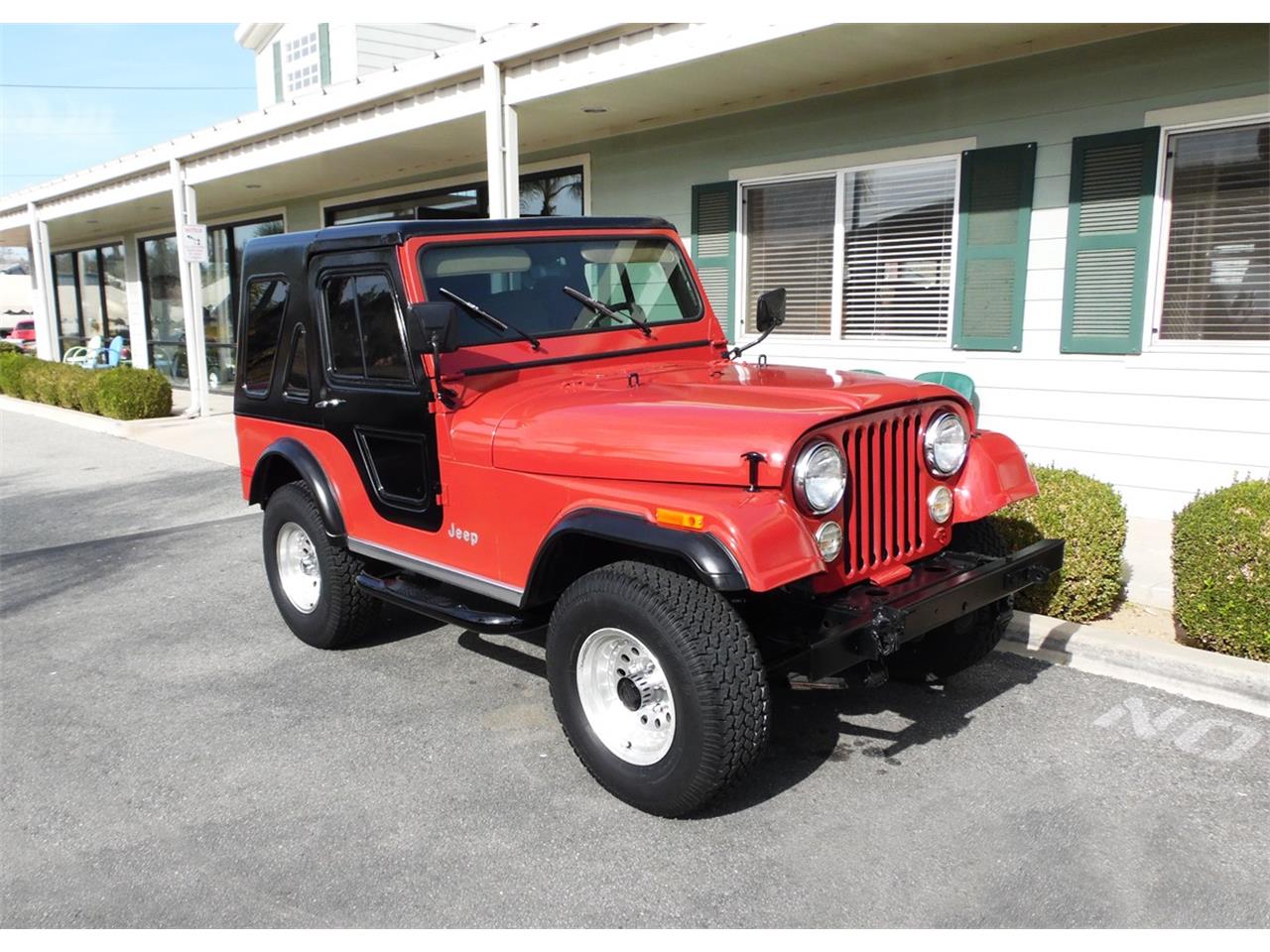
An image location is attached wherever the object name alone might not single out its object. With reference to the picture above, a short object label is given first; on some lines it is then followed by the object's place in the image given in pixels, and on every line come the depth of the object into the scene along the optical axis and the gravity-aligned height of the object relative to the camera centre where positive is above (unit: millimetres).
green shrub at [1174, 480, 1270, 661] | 4062 -1085
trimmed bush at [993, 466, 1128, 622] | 4582 -1060
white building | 6203 +963
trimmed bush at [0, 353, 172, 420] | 13195 -1160
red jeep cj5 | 2980 -613
